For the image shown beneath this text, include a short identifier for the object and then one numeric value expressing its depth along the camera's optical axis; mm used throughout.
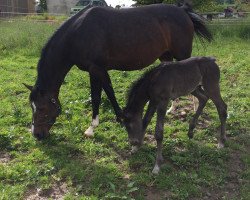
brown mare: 3621
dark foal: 3230
